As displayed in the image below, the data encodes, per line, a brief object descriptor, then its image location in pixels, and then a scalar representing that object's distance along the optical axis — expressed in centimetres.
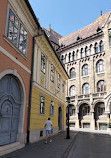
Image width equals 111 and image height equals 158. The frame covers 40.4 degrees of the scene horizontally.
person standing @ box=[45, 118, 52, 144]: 1013
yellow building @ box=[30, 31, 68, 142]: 1039
